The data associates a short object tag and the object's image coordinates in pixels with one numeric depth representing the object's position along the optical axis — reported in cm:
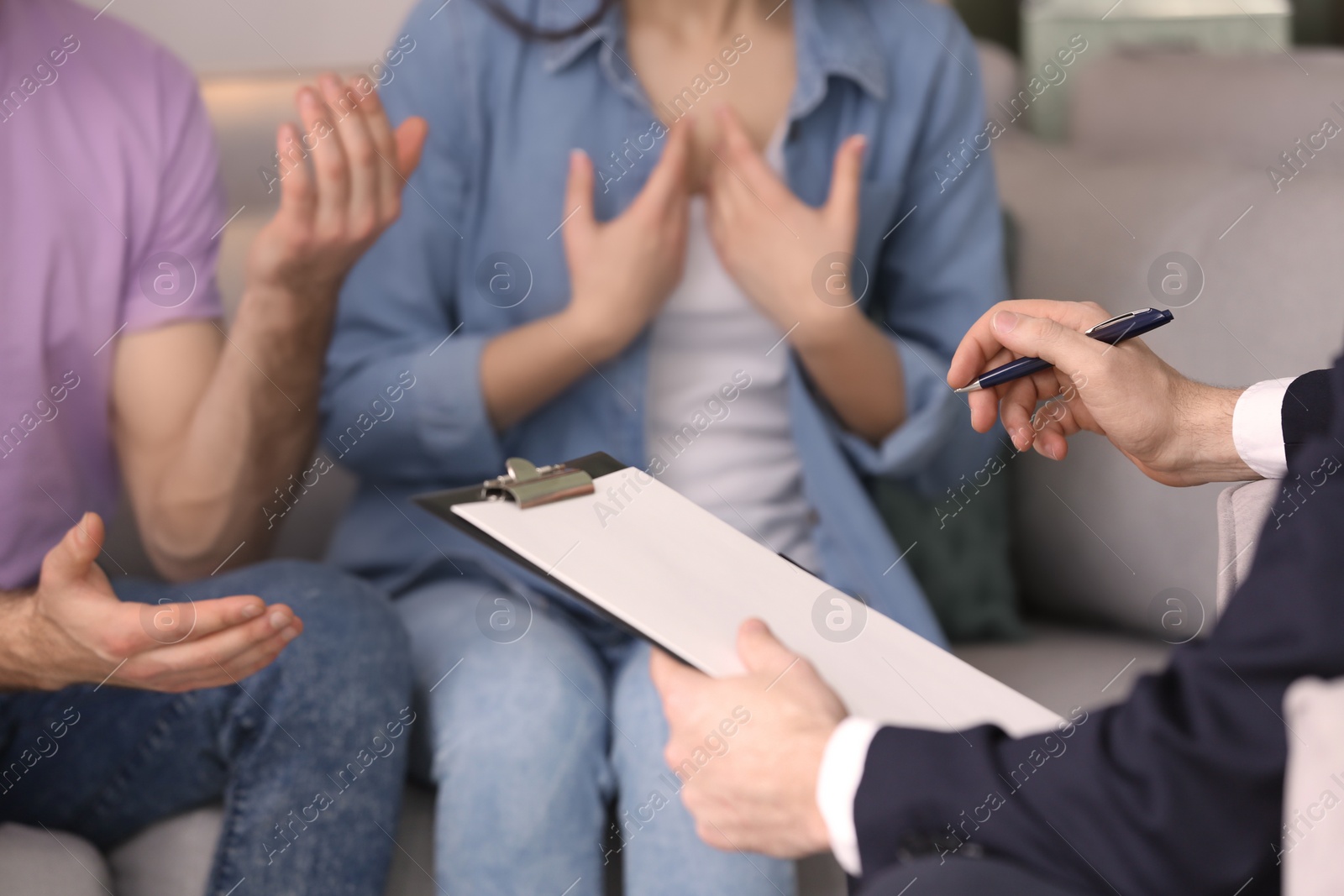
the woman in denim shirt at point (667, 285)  222
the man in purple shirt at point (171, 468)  202
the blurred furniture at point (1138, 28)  291
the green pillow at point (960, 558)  236
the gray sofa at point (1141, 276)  228
